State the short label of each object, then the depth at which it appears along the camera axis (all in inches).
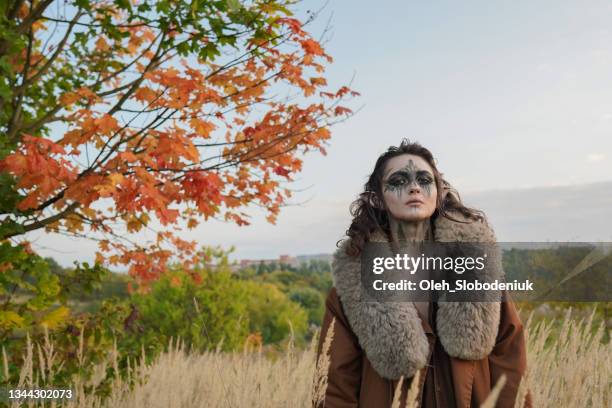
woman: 92.7
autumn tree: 131.2
